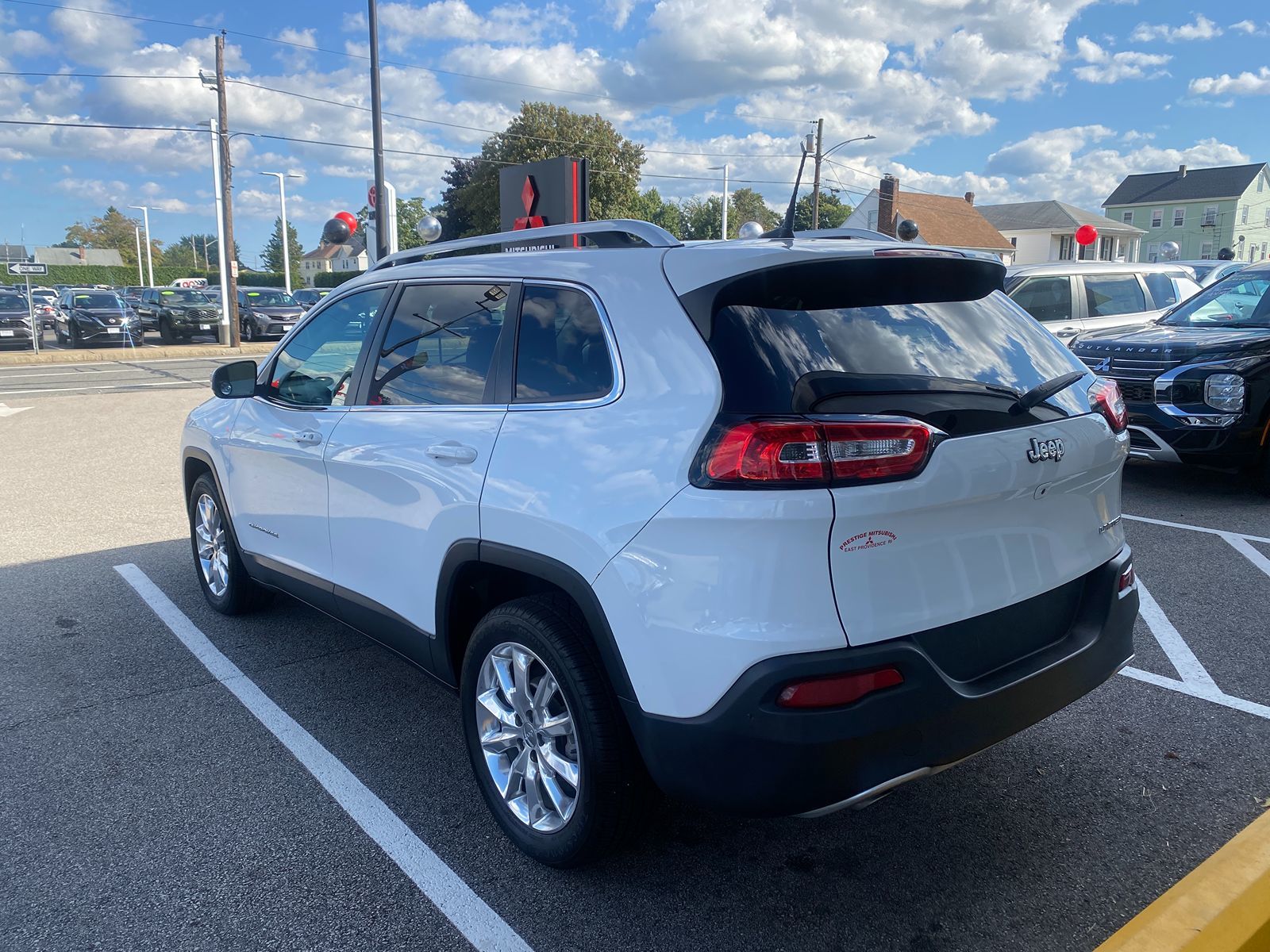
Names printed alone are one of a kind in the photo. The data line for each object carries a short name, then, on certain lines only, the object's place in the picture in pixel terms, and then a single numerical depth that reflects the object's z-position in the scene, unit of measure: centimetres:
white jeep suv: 217
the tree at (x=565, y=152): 5056
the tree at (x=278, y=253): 13575
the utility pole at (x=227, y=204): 2822
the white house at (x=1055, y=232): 6969
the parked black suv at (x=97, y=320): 2702
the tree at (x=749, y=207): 10419
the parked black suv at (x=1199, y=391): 693
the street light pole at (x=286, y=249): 5377
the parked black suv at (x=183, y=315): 3008
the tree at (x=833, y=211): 9856
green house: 7431
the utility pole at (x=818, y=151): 3892
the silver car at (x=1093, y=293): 1033
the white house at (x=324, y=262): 10290
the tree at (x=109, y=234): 12706
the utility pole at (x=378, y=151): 1834
